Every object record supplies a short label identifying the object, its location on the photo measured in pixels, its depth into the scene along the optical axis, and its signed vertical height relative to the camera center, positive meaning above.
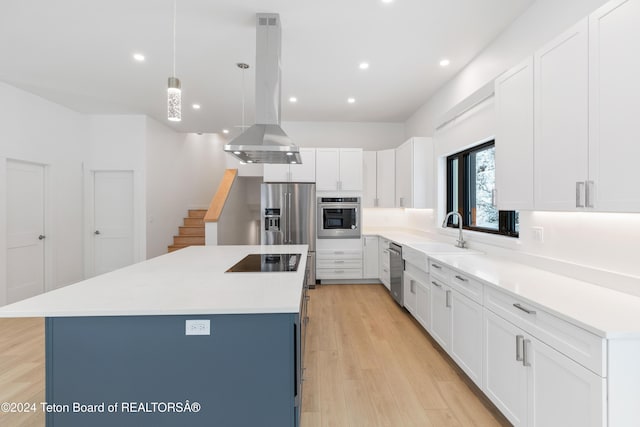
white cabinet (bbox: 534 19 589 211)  1.63 +0.53
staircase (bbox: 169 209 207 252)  6.49 -0.43
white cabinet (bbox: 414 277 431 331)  3.06 -0.94
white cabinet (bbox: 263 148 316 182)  5.10 +0.68
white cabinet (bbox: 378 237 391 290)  4.66 -0.79
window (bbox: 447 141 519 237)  3.00 +0.24
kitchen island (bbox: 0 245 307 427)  1.40 -0.69
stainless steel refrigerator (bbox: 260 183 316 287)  4.98 -0.01
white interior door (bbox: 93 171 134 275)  5.44 -0.16
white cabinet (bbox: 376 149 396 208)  5.20 +0.58
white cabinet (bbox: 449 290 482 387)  2.10 -0.89
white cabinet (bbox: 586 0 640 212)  1.37 +0.50
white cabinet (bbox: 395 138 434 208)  4.37 +0.57
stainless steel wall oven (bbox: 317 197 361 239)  5.15 -0.09
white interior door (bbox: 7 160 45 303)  4.11 -0.25
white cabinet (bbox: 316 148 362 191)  5.15 +0.72
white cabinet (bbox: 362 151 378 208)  5.38 +0.59
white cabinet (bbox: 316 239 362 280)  5.19 -0.78
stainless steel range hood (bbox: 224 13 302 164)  2.56 +0.95
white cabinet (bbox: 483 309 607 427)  1.26 -0.81
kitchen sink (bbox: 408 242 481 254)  3.32 -0.40
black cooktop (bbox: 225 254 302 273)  2.20 -0.40
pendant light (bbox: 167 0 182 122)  2.02 +0.74
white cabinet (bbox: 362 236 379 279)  5.23 -0.68
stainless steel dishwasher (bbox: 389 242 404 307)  3.93 -0.75
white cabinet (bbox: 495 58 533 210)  2.06 +0.53
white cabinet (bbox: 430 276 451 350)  2.61 -0.89
